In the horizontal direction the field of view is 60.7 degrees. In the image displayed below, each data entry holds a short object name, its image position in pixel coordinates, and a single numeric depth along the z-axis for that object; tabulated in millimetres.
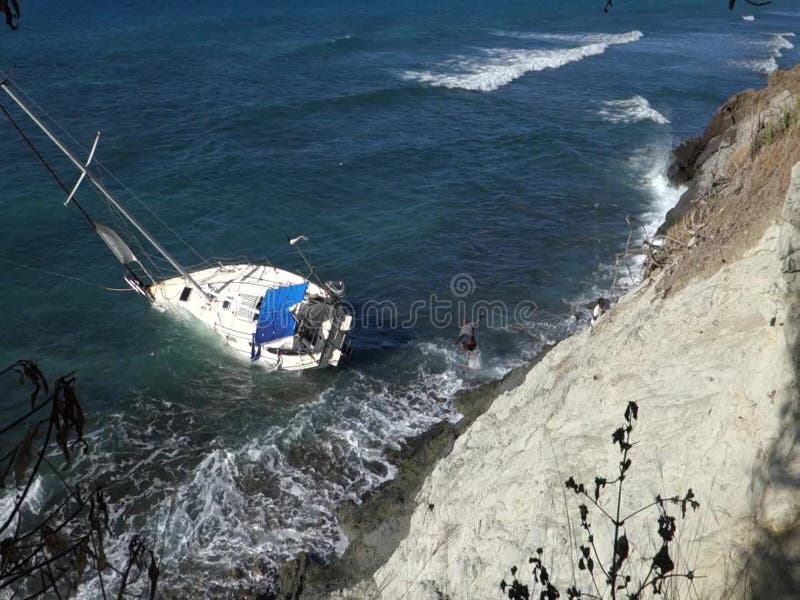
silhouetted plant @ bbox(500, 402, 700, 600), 4105
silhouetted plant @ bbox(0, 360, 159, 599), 3553
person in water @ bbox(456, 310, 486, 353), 21531
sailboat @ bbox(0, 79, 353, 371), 21281
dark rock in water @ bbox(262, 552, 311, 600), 14039
